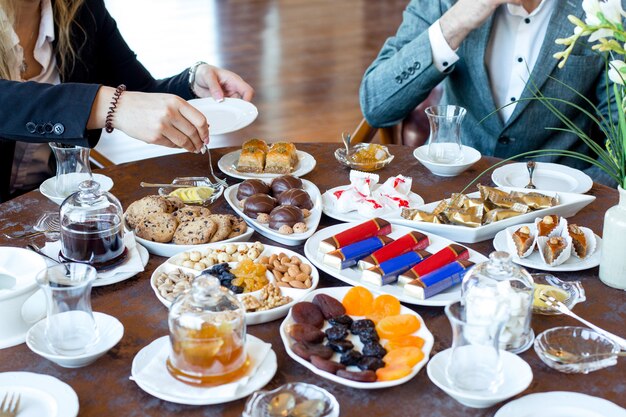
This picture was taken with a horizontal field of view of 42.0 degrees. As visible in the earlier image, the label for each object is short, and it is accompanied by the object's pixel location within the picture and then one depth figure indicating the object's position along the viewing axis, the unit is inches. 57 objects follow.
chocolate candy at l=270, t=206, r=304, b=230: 68.3
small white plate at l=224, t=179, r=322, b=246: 67.2
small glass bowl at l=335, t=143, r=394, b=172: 82.9
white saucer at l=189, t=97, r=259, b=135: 85.6
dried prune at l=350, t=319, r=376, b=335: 52.4
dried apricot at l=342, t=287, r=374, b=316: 55.5
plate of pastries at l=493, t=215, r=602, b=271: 62.6
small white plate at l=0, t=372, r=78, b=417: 45.4
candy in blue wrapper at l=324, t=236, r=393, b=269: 61.5
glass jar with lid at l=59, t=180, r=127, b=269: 61.2
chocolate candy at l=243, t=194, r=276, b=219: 71.0
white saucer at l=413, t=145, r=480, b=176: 81.4
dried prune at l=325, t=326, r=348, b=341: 51.3
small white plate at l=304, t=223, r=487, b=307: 57.2
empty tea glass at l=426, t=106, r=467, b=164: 81.3
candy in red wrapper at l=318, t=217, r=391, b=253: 63.6
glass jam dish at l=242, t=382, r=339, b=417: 44.0
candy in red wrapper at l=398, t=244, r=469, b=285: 58.8
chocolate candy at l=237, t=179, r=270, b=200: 74.7
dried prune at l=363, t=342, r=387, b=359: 50.0
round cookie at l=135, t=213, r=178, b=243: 66.0
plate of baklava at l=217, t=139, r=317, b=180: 82.2
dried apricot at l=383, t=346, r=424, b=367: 49.3
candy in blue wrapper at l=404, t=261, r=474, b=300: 57.2
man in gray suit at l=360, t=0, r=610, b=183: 95.2
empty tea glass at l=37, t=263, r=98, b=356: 50.4
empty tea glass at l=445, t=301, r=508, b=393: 46.2
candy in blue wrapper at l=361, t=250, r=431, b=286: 59.3
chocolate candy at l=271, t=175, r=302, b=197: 75.7
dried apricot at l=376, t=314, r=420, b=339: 52.3
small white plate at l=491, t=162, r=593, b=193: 79.4
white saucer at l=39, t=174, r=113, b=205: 75.1
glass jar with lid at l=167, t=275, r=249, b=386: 47.4
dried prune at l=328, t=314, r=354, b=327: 53.1
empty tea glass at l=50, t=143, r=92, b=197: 74.1
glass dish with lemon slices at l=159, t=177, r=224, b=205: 75.2
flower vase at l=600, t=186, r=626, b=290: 59.3
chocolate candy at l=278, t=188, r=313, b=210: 72.2
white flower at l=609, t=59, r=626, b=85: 53.5
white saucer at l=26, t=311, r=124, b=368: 49.5
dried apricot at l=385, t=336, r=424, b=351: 51.3
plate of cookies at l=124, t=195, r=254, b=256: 65.8
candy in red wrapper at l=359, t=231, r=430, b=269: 61.1
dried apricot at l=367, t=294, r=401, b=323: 54.8
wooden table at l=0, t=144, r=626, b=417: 46.8
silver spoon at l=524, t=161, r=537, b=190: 79.4
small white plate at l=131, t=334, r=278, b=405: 46.3
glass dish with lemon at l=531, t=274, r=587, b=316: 56.9
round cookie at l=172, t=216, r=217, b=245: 65.9
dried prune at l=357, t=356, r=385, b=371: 49.0
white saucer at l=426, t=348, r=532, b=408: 45.7
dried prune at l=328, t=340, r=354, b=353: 50.5
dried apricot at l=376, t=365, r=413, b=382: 48.0
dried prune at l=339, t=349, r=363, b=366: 49.4
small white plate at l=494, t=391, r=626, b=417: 45.7
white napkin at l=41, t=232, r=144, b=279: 61.5
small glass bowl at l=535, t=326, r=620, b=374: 50.3
